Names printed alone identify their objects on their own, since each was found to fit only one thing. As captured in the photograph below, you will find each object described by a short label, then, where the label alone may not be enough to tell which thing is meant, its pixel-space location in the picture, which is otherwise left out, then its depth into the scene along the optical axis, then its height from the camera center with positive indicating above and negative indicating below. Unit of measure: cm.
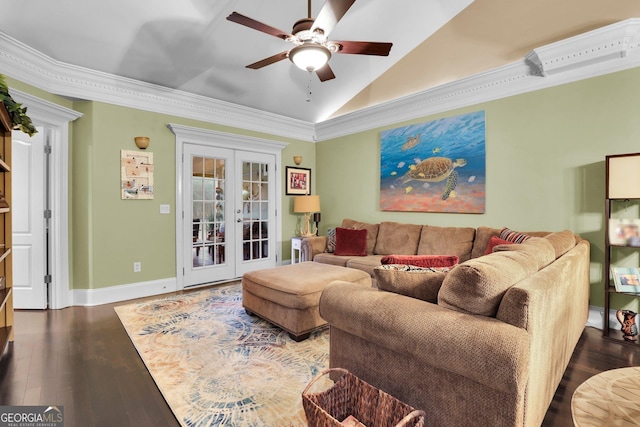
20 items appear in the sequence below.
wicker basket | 126 -88
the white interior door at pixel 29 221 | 340 -12
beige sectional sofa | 121 -55
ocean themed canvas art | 379 +58
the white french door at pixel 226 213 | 445 -5
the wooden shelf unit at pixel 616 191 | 260 +16
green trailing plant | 211 +72
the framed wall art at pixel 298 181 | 562 +53
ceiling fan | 211 +127
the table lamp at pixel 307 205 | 527 +8
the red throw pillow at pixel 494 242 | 310 -32
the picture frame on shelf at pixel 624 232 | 264 -19
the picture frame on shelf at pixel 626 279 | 263 -59
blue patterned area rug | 178 -112
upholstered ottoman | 263 -73
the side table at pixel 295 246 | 496 -60
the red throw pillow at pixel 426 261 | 190 -31
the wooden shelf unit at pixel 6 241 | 247 -26
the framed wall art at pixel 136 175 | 388 +44
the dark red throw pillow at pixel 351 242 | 434 -45
